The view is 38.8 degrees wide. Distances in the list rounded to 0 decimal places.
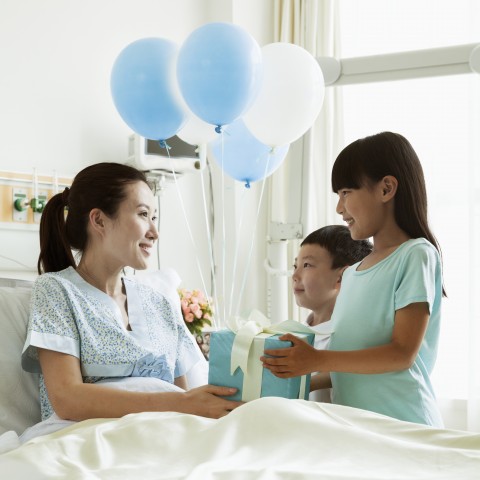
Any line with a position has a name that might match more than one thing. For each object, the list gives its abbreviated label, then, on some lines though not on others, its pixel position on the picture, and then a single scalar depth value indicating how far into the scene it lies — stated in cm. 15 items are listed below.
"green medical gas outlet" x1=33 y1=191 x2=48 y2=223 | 272
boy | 209
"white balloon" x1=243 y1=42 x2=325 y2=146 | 214
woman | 160
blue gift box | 155
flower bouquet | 273
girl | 156
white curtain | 353
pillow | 171
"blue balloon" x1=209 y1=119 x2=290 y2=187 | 246
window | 314
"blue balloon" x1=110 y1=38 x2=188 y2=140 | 216
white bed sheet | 107
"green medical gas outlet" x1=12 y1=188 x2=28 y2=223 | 265
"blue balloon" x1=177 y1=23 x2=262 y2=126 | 200
